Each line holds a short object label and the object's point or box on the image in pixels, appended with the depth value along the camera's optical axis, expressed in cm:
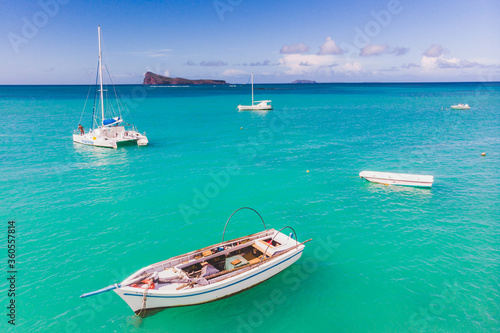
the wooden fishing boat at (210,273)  1588
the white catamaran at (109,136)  5269
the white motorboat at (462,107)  10631
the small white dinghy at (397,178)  3314
